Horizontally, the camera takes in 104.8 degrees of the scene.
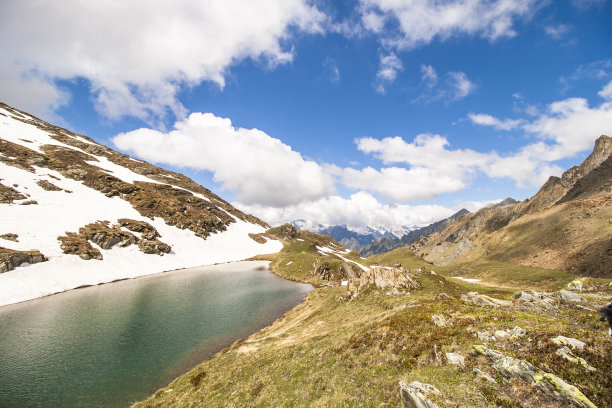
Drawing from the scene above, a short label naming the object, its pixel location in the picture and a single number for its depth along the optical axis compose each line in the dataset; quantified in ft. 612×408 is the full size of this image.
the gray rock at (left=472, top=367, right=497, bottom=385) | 32.91
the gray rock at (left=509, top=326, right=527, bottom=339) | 39.58
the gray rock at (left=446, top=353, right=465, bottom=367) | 39.12
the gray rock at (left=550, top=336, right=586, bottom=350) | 31.40
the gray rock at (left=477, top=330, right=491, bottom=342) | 42.93
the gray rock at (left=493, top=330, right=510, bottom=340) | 40.98
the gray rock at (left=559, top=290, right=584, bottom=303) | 56.80
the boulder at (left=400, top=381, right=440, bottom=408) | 31.68
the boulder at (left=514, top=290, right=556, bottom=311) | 55.83
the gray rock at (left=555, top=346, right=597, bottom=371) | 28.25
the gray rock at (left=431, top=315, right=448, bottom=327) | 54.86
